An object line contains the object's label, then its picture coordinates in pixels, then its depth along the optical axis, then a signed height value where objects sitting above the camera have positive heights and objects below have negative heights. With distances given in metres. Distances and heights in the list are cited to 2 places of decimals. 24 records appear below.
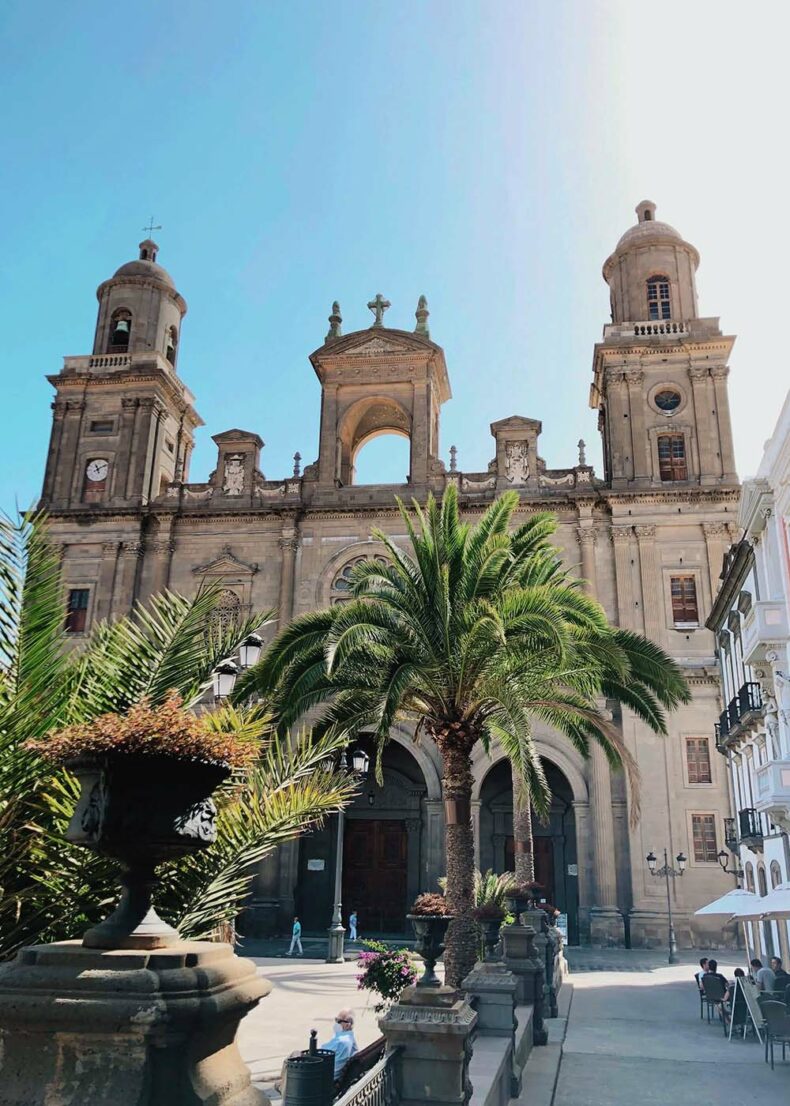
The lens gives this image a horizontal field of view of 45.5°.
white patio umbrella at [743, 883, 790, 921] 15.95 -0.56
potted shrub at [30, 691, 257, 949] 3.76 +0.27
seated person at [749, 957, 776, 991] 16.94 -1.89
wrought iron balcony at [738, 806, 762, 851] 24.70 +1.05
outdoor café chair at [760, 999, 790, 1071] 14.03 -2.18
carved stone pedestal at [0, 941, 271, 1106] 3.21 -0.57
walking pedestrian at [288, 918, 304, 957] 27.58 -2.16
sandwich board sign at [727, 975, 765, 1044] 15.33 -2.10
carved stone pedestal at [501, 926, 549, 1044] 14.65 -1.55
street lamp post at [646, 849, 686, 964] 29.05 -0.06
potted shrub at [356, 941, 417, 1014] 12.91 -1.47
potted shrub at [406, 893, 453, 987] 8.54 -0.64
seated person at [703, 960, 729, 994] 17.19 -1.86
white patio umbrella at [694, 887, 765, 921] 18.47 -0.67
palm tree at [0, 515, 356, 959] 4.96 +0.49
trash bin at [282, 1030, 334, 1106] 6.68 -1.50
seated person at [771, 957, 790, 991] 16.73 -1.85
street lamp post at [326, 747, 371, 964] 25.59 -1.83
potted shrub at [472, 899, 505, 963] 16.61 -1.00
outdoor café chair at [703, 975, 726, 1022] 17.16 -2.10
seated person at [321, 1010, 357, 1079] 10.21 -1.88
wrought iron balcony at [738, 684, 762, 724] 23.36 +4.07
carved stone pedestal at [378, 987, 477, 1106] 7.71 -1.46
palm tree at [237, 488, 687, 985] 13.94 +3.17
